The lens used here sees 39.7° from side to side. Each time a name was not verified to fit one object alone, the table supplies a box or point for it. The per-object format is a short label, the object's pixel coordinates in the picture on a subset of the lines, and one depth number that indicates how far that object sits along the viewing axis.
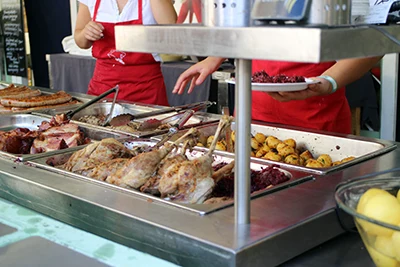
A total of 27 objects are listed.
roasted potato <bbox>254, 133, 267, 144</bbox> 2.06
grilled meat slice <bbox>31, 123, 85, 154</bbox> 1.95
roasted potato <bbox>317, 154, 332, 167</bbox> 1.79
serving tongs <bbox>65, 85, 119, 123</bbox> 2.45
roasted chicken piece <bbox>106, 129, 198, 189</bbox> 1.44
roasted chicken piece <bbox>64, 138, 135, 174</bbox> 1.65
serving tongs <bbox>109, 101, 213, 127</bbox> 2.35
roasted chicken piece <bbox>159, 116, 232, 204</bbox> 1.34
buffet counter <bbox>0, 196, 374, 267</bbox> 1.14
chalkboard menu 6.96
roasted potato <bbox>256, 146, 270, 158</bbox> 1.88
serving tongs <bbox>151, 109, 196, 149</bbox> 1.84
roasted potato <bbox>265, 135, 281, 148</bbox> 1.97
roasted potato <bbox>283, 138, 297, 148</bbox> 1.95
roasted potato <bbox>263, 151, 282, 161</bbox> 1.81
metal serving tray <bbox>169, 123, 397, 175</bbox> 1.78
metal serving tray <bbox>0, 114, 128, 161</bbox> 2.60
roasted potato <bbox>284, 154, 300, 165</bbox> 1.75
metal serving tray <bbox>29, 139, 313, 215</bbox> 1.25
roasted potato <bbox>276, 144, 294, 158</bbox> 1.86
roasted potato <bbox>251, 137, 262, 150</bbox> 2.01
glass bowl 0.87
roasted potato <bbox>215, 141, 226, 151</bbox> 1.97
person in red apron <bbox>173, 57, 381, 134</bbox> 2.29
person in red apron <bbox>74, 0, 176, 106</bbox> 3.14
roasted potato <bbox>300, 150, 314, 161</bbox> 1.85
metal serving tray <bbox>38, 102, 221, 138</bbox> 2.39
